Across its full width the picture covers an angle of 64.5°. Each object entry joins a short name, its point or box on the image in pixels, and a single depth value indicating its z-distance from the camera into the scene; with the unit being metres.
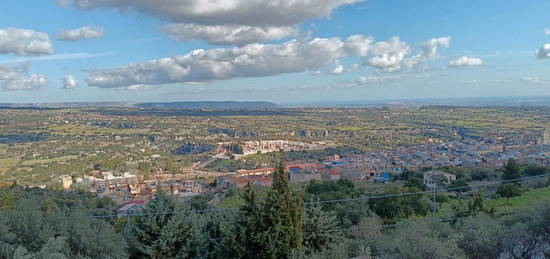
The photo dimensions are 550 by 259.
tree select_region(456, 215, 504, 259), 8.11
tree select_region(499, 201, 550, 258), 8.21
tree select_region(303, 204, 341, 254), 10.03
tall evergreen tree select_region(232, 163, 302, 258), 8.48
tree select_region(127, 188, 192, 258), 9.04
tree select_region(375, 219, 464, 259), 6.83
